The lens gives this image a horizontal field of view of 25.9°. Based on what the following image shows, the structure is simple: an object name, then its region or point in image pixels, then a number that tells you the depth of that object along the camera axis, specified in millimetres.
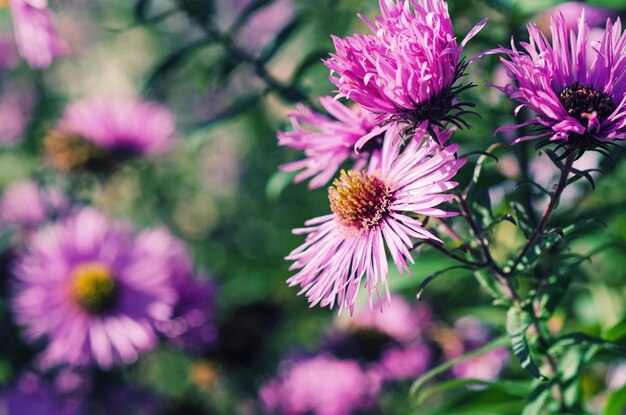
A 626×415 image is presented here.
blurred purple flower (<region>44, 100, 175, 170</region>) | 432
